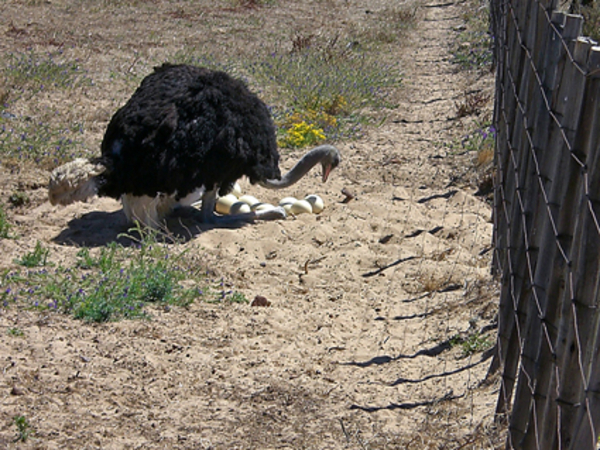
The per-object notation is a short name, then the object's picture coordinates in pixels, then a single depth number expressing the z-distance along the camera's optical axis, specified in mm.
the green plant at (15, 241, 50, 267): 10969
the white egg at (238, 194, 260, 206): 15445
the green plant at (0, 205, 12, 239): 12195
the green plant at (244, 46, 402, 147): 19328
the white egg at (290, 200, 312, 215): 14789
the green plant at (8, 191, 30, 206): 14289
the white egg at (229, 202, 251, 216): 15062
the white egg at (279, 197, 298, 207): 15178
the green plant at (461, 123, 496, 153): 16562
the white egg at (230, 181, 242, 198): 15917
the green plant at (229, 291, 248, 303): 10539
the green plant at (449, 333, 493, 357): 8883
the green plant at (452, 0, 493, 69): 26609
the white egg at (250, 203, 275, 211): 14829
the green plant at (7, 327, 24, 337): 8969
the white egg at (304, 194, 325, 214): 14906
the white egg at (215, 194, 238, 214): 15336
